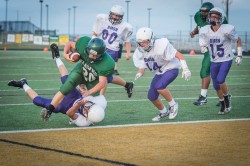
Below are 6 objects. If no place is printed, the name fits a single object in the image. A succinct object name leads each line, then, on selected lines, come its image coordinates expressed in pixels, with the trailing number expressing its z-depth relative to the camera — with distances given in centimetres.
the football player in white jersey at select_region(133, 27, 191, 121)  1747
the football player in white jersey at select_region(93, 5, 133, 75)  2684
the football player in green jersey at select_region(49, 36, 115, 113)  1602
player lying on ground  1591
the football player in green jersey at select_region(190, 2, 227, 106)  2148
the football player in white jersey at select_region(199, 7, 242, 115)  1984
